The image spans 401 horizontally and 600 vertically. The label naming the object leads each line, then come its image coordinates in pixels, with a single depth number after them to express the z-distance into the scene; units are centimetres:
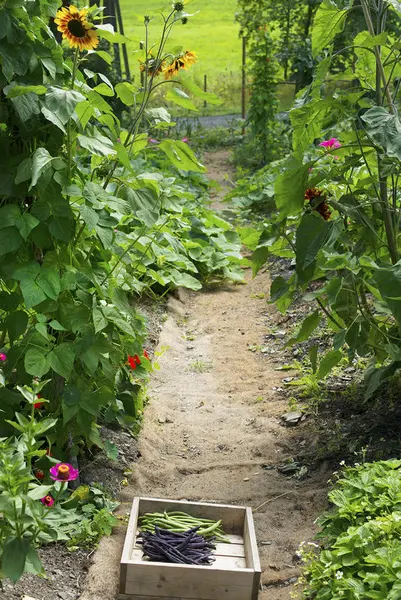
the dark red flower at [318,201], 365
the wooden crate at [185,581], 287
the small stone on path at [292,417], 419
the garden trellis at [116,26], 1072
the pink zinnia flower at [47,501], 276
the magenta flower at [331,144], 537
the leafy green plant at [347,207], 340
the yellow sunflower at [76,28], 296
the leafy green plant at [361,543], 236
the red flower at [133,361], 379
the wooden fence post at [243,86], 1361
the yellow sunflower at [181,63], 341
